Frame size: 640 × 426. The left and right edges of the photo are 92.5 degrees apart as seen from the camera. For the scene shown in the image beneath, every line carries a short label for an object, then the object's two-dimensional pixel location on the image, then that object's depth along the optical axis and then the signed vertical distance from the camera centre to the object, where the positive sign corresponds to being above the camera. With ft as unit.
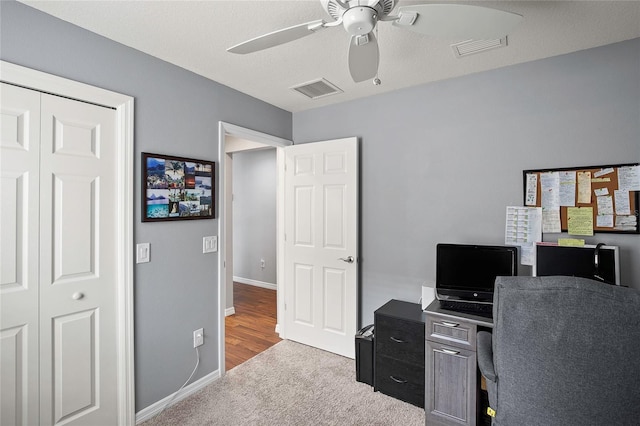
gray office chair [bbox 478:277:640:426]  3.80 -1.85
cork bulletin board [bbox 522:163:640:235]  6.50 +0.35
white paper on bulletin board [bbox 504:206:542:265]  7.36 -0.42
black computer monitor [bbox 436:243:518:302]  7.10 -1.35
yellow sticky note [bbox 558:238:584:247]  6.73 -0.67
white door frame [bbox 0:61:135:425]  6.57 -0.96
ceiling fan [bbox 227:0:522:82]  4.11 +2.70
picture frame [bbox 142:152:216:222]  7.07 +0.59
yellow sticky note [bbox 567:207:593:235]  6.84 -0.18
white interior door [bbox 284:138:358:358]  9.74 -1.09
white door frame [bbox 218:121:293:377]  8.73 -0.16
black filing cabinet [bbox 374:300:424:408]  7.51 -3.60
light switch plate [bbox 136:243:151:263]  6.91 -0.94
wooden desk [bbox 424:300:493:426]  6.38 -3.38
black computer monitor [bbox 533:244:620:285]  6.26 -1.05
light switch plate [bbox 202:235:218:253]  8.34 -0.90
